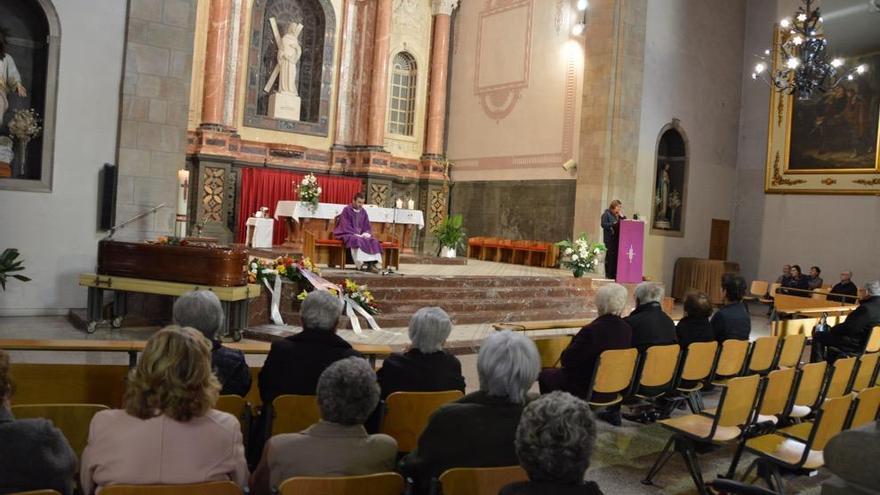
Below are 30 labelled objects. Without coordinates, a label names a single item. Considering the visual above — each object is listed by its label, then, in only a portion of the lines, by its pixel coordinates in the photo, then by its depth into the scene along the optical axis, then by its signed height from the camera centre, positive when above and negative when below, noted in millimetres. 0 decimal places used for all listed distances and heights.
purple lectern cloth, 12648 -25
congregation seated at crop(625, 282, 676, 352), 5586 -546
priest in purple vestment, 11094 -83
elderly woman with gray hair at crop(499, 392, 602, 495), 2078 -587
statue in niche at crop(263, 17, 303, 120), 15750 +3238
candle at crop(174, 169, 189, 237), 8512 +228
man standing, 12655 +276
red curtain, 14836 +732
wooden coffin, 7543 -472
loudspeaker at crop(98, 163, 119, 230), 8453 +202
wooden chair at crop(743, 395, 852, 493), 3787 -1034
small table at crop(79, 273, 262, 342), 7527 -787
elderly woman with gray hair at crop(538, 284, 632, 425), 4980 -658
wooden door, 16766 +346
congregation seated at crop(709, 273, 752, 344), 6262 -518
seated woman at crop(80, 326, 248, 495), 2271 -676
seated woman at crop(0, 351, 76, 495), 2121 -731
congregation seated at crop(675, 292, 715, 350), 5957 -578
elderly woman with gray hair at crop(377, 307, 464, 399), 3635 -656
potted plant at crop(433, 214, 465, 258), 15516 +20
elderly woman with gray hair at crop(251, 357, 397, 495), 2434 -724
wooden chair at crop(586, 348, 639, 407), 4859 -840
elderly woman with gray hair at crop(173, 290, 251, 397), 3486 -533
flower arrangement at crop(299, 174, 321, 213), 13086 +597
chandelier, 11109 +3095
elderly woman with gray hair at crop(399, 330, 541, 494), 2686 -679
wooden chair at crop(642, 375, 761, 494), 4082 -1007
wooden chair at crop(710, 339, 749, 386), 5645 -817
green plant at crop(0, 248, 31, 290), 6582 -503
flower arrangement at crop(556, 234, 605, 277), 12680 -178
